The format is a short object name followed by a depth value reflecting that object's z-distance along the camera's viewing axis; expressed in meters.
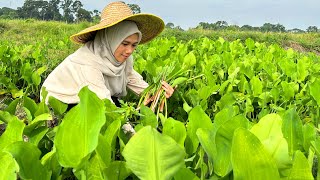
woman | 2.08
